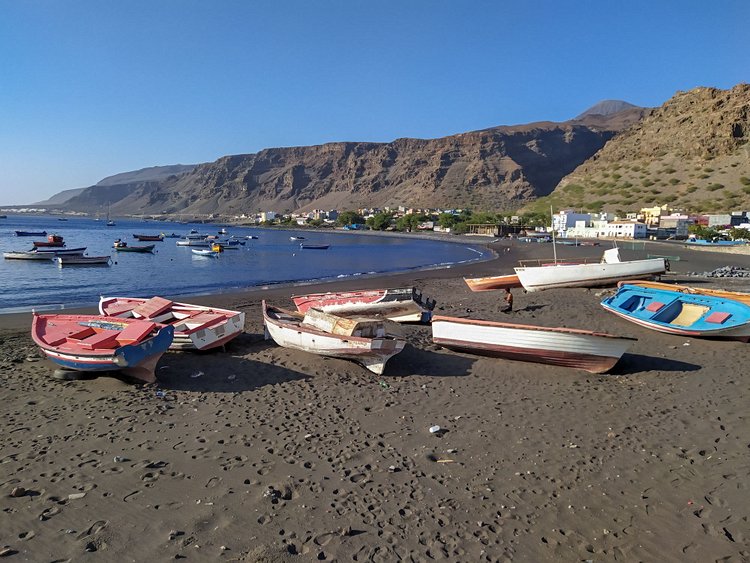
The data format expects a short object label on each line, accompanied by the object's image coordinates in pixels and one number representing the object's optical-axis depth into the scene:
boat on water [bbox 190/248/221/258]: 59.92
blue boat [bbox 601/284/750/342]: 13.45
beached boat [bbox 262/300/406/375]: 11.50
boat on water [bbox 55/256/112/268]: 44.62
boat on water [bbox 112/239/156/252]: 61.34
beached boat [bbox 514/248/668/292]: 24.11
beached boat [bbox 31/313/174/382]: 10.45
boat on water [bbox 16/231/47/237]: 100.50
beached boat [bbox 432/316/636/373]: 11.34
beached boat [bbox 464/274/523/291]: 25.24
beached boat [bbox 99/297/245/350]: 12.68
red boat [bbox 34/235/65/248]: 57.44
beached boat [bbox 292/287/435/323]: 16.80
